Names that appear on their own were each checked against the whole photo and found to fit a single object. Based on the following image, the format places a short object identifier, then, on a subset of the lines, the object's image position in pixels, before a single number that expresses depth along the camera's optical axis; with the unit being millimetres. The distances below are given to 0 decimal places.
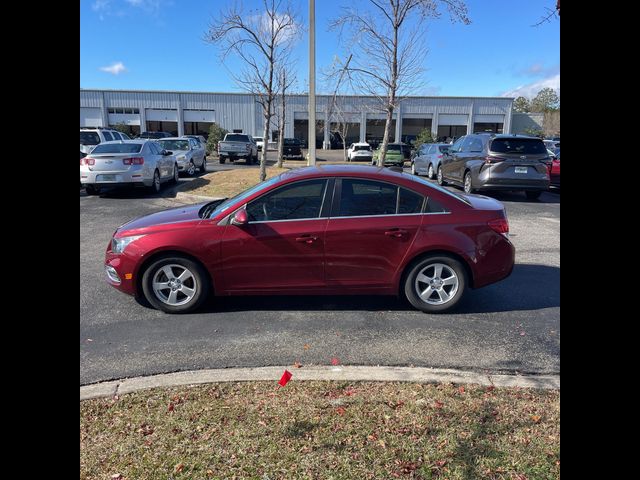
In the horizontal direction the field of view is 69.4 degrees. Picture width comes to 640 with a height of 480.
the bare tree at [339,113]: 45238
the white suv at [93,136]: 19603
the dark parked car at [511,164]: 12766
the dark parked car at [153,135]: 39344
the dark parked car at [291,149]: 40219
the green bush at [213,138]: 42156
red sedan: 4762
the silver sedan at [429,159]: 18156
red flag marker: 3430
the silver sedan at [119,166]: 13078
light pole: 12398
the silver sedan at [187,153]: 19266
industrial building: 57719
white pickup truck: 29859
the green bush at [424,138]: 44159
